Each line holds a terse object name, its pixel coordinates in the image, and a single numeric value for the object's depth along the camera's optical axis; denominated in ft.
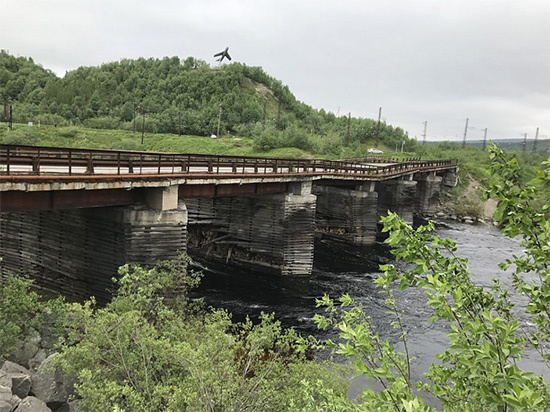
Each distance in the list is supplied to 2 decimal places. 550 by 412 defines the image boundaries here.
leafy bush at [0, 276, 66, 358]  45.70
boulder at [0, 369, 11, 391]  37.00
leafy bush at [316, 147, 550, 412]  14.83
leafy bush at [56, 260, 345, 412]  33.91
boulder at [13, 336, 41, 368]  46.16
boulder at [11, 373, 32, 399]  38.63
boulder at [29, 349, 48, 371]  45.30
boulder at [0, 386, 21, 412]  34.83
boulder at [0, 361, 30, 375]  40.81
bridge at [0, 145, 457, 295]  58.75
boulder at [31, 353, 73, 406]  40.73
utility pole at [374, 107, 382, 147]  456.65
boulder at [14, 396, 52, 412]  35.74
